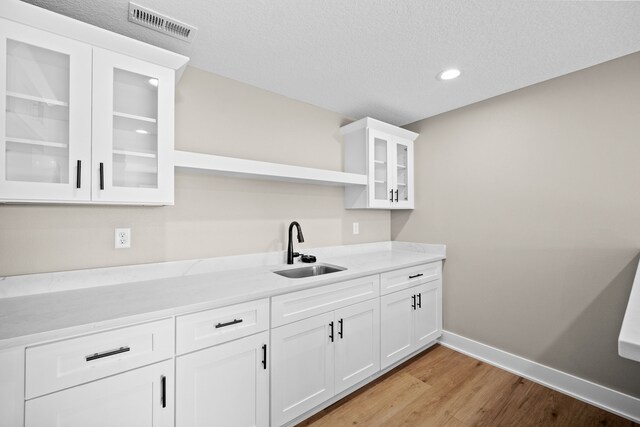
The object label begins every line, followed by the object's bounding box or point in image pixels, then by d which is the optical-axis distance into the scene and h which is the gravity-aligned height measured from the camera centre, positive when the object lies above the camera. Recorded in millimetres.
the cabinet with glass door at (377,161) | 2617 +542
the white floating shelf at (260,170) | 1662 +323
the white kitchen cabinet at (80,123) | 1212 +452
